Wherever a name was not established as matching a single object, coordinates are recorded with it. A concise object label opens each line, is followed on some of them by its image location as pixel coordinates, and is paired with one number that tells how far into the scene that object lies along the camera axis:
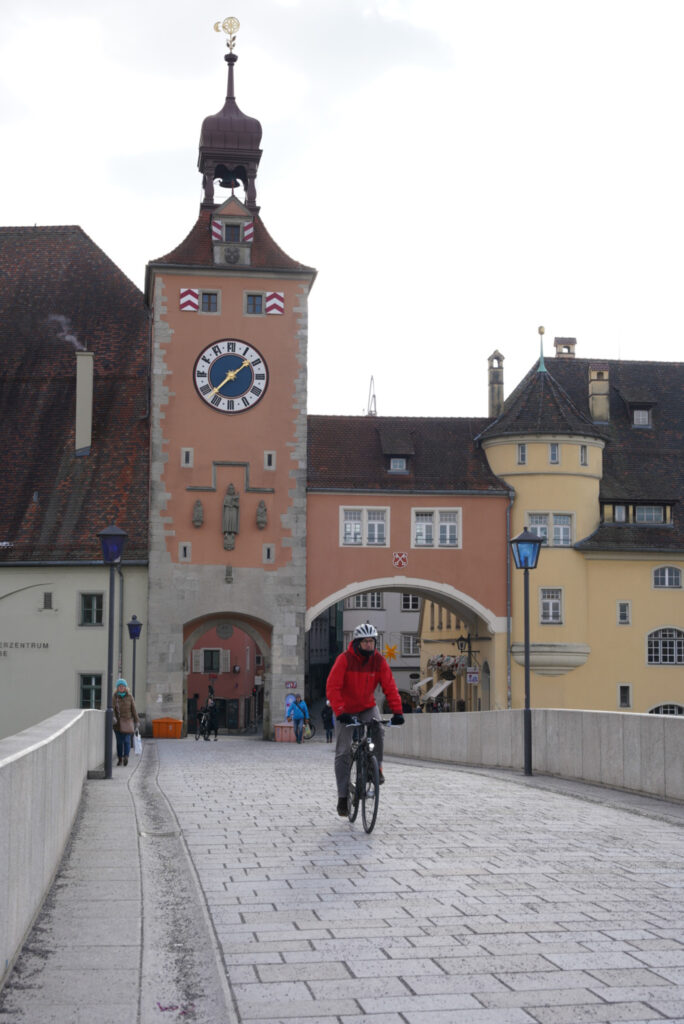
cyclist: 12.52
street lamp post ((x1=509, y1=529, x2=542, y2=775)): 22.39
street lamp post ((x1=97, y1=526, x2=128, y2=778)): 20.39
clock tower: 49.16
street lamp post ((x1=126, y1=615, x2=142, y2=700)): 45.75
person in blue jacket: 45.81
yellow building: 50.84
